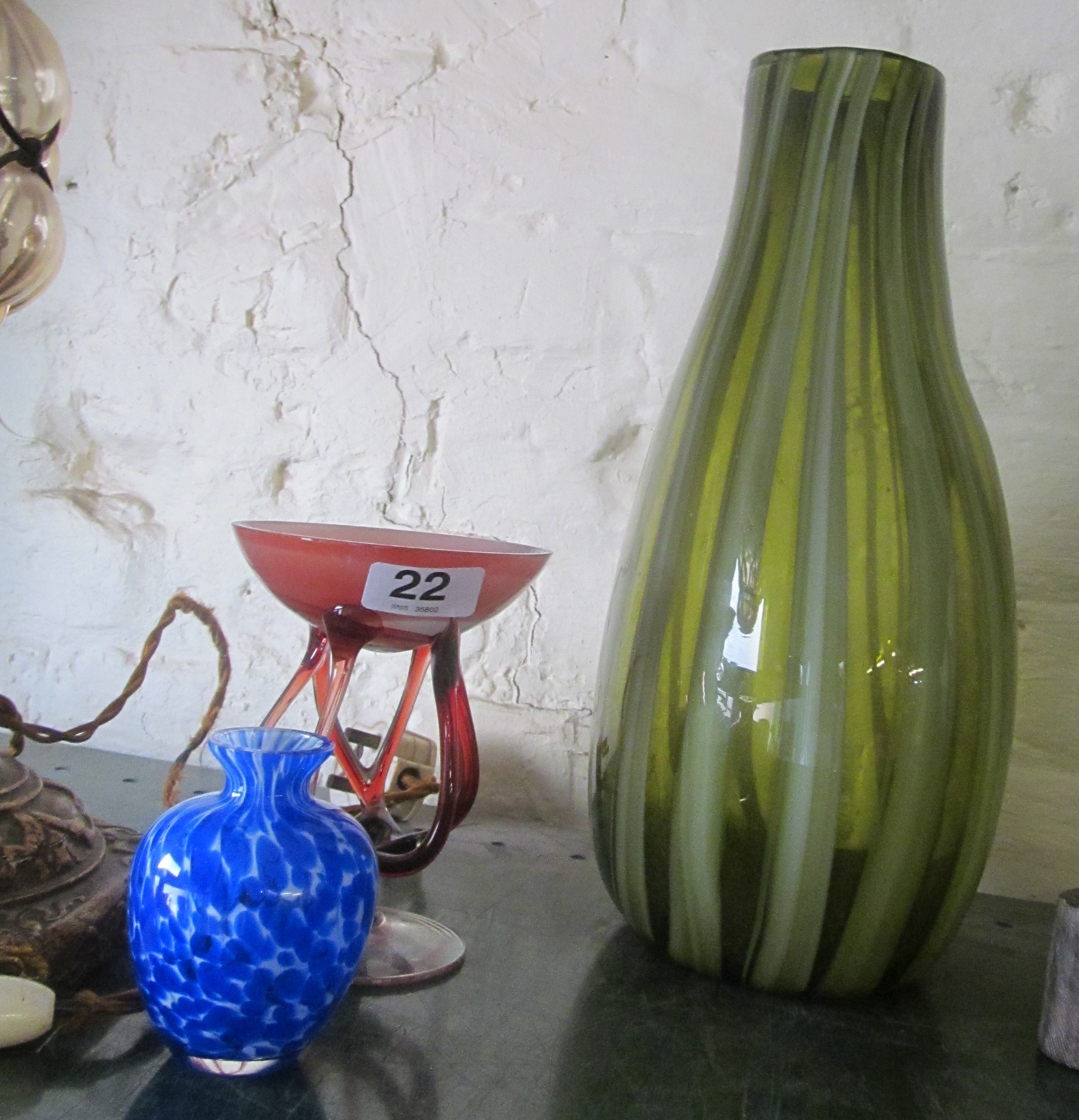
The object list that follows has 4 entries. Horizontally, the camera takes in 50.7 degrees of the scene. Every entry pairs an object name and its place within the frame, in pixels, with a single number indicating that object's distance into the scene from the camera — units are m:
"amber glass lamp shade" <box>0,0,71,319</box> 0.56
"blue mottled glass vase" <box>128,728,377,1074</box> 0.42
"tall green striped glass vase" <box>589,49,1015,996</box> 0.51
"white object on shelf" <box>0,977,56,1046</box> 0.44
